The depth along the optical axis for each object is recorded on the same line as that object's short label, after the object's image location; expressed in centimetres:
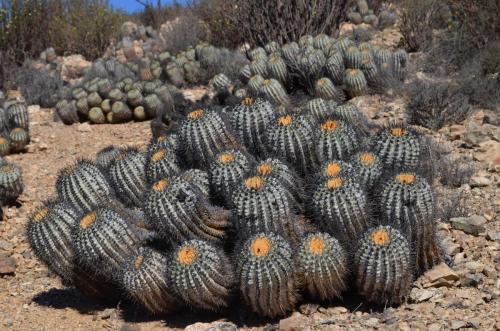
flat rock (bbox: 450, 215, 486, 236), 514
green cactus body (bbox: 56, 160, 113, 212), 513
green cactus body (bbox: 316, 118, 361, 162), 490
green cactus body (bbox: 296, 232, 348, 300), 418
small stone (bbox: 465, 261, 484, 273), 467
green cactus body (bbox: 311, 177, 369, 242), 432
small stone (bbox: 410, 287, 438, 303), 440
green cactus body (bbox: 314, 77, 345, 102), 823
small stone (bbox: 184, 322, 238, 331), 419
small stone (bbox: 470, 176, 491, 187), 592
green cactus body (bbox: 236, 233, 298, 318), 404
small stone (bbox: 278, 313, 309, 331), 424
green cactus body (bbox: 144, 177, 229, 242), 444
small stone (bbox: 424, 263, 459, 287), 451
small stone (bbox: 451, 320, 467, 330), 405
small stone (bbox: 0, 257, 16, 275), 602
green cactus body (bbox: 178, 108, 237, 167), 497
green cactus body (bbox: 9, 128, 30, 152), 897
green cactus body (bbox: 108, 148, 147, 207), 514
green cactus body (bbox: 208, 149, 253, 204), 467
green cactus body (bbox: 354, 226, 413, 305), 412
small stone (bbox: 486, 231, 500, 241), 503
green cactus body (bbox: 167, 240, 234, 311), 420
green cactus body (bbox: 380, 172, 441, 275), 436
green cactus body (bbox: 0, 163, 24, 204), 741
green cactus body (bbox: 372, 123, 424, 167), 484
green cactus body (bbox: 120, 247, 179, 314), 442
